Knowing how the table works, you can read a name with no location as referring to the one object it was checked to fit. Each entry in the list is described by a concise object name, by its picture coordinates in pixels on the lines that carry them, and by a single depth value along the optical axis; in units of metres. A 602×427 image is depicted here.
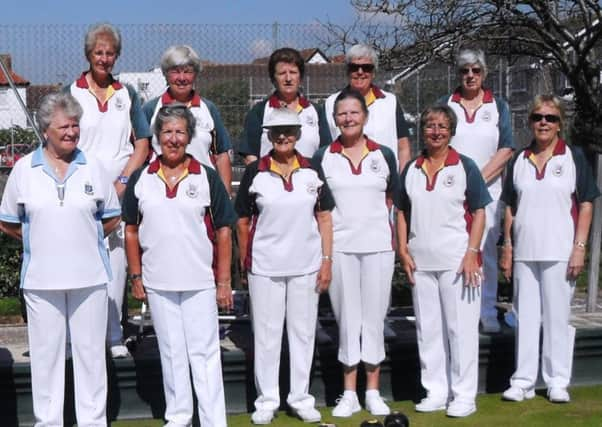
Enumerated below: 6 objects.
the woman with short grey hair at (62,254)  5.34
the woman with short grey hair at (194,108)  6.44
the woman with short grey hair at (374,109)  6.62
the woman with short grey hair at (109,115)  6.25
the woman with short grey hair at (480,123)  6.83
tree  9.20
